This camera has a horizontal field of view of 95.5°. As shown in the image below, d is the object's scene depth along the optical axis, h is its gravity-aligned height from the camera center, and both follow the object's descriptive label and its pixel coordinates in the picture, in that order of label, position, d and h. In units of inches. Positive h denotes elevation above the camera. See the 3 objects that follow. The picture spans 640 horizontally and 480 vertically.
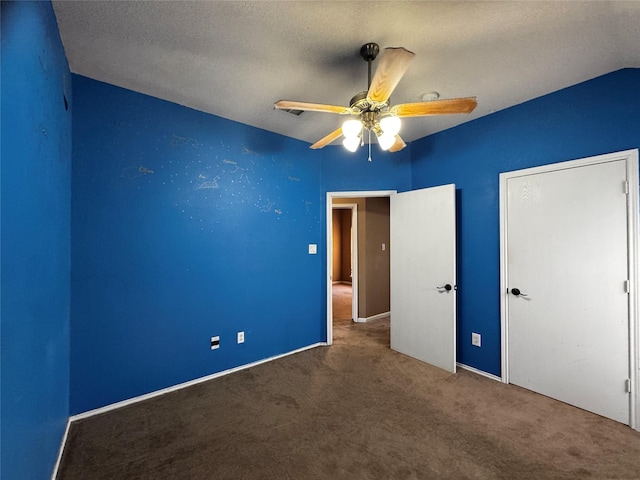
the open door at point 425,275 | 117.9 -14.7
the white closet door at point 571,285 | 84.0 -14.4
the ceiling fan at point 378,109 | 65.1 +32.2
